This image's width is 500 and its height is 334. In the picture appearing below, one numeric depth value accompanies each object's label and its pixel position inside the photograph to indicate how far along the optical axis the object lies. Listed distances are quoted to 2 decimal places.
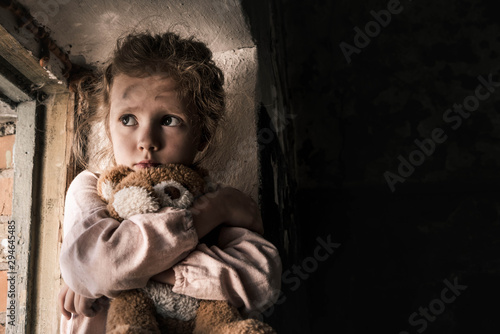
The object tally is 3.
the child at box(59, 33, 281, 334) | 0.72
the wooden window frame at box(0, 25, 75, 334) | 1.13
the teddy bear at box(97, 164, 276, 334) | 0.69
